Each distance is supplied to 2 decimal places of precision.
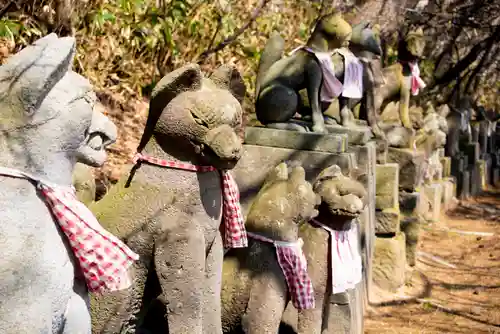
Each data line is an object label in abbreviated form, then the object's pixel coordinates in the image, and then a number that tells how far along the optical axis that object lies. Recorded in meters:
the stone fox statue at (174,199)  2.33
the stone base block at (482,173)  14.52
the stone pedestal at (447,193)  11.06
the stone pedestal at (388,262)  5.73
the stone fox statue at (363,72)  4.61
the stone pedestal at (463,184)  12.65
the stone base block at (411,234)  6.72
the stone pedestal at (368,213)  4.54
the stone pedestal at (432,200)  9.48
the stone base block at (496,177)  16.73
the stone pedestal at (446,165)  11.47
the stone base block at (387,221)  5.70
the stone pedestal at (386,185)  5.68
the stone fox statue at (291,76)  3.99
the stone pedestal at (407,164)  6.48
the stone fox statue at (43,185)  1.71
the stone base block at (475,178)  13.52
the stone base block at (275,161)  3.64
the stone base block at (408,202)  6.77
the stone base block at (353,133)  4.52
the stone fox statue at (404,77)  6.44
